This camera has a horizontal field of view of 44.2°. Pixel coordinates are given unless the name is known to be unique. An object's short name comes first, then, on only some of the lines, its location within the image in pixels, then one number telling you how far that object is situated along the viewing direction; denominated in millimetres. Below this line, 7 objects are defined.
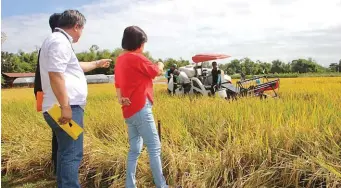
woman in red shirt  3195
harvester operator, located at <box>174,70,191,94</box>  12332
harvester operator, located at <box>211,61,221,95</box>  11110
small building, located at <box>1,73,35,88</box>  61344
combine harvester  9938
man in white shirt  2734
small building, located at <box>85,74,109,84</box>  52344
